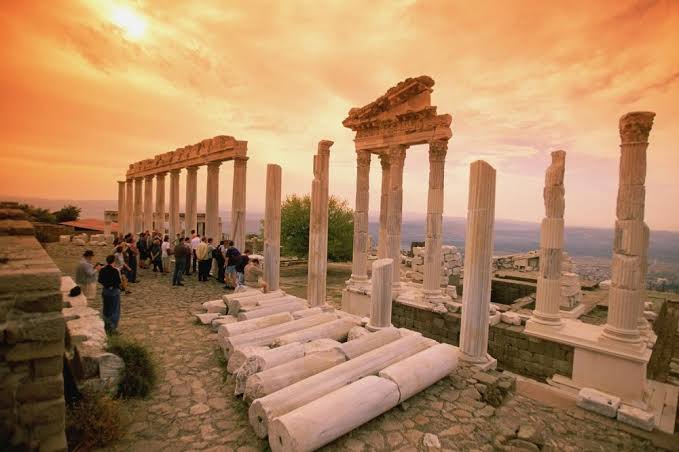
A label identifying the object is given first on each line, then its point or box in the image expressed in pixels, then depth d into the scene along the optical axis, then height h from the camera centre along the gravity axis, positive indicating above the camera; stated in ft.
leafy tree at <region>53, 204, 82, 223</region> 128.37 -2.57
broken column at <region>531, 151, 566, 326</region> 31.48 -2.28
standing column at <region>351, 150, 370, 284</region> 47.19 -1.11
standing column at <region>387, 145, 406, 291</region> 44.21 +1.78
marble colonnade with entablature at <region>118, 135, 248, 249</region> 51.16 +4.98
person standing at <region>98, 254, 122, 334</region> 24.18 -6.08
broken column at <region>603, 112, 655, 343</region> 26.18 -0.57
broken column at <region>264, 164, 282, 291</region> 37.68 -1.36
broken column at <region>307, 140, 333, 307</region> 35.99 -0.94
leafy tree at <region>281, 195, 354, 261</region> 71.56 -3.33
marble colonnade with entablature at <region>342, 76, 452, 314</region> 40.65 +7.08
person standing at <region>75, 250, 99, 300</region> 27.73 -5.43
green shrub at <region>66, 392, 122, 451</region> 13.52 -8.72
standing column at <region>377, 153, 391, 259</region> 47.50 +1.90
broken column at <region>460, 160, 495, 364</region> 22.50 -2.46
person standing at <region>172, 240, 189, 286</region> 41.23 -5.93
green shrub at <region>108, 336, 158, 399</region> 17.43 -8.39
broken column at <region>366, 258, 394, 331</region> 25.44 -5.68
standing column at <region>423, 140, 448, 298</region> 40.60 -0.21
